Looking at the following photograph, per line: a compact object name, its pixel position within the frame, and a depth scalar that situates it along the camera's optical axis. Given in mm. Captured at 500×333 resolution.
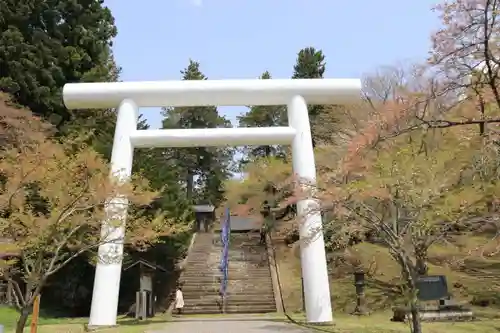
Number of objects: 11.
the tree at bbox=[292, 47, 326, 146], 30797
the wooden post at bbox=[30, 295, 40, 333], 9844
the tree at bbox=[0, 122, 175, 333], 10078
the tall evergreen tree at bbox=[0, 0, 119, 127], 20578
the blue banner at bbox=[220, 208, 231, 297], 18391
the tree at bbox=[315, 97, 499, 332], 10242
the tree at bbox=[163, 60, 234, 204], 33375
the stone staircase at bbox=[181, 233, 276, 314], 17406
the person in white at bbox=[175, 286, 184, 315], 16688
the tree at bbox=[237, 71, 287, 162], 30047
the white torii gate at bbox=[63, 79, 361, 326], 14531
